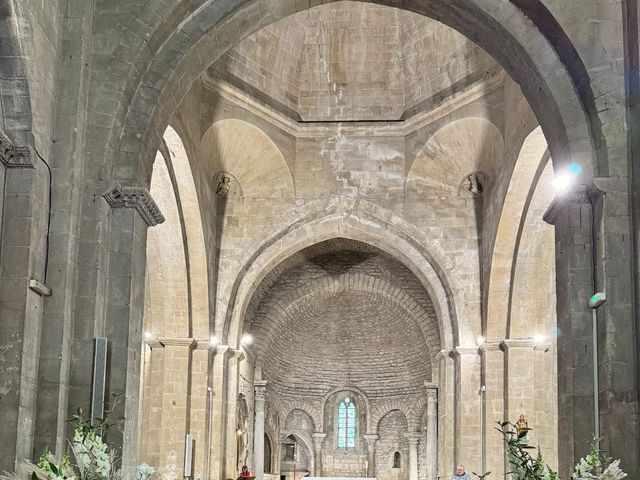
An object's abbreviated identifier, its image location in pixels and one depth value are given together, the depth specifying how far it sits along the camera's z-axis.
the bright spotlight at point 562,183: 10.73
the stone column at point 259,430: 24.95
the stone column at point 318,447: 27.70
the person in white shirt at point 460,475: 15.95
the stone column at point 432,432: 23.23
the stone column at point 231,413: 21.08
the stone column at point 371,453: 27.53
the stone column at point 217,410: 20.39
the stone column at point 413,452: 26.59
